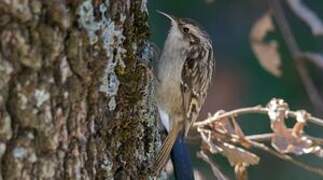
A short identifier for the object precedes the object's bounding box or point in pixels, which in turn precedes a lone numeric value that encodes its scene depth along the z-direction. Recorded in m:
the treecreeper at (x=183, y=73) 7.73
